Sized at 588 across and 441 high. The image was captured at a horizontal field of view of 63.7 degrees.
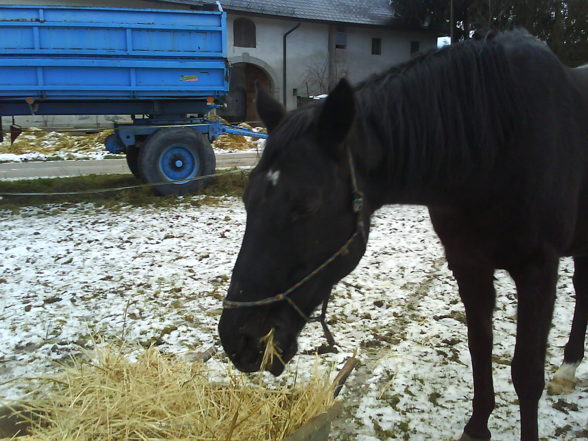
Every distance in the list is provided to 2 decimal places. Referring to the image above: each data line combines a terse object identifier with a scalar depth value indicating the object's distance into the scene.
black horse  1.52
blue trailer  7.19
